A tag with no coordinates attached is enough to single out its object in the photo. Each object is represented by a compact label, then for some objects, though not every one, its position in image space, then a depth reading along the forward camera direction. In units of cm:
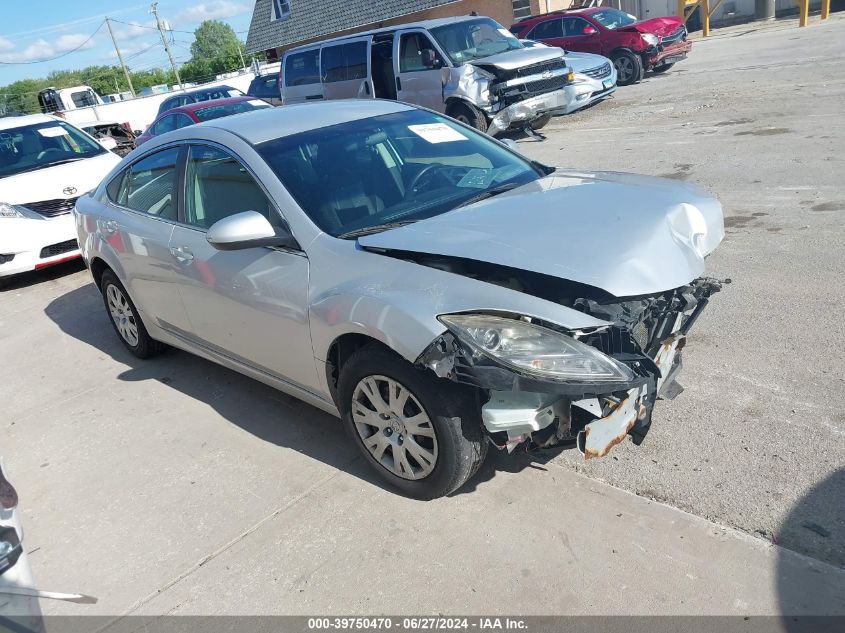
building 2816
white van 1225
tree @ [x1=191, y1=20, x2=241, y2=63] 13100
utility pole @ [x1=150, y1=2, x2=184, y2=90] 6781
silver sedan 297
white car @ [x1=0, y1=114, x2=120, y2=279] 827
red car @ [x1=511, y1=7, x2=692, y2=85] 1720
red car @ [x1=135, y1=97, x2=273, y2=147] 1252
